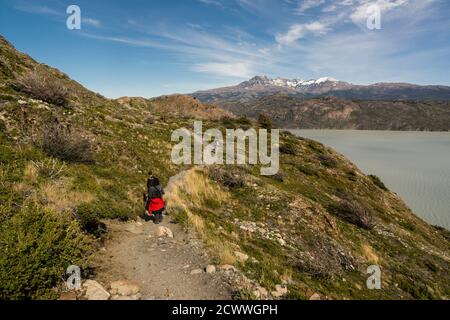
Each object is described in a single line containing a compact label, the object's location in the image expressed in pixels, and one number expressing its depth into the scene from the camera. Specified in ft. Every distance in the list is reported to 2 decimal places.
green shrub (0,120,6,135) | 46.65
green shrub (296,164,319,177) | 97.51
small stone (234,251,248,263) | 32.09
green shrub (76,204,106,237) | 31.17
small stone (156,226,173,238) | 35.09
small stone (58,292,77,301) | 21.02
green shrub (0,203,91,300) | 19.58
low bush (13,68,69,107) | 63.98
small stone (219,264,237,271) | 28.53
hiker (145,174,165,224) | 39.04
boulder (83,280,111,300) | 21.92
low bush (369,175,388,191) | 123.48
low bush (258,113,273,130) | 182.15
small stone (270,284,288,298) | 26.93
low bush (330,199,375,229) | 64.90
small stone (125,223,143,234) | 35.04
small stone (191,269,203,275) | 27.58
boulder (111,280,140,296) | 23.15
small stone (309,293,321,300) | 27.72
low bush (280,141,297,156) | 116.94
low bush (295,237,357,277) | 35.81
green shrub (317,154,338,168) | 116.67
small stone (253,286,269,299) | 25.66
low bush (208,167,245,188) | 62.18
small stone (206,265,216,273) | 27.95
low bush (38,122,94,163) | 46.48
